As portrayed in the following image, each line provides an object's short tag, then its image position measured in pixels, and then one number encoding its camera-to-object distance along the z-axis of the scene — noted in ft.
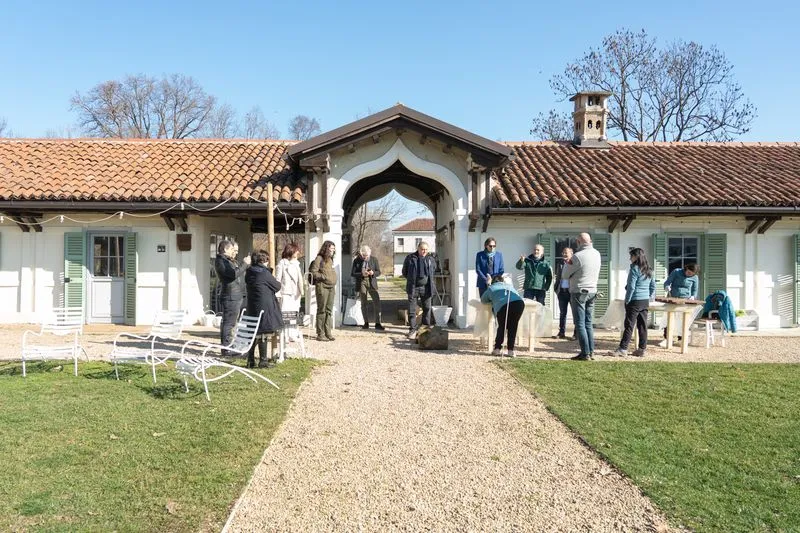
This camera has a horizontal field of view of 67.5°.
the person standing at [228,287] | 26.78
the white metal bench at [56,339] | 23.57
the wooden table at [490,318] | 30.25
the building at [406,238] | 201.16
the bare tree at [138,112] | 122.01
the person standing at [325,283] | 32.89
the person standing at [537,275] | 34.71
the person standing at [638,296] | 28.53
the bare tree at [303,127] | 124.26
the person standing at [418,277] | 35.09
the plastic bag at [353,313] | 40.45
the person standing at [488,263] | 34.99
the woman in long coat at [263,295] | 24.21
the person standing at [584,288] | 27.71
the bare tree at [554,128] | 101.35
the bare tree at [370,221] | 101.86
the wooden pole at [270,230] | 31.68
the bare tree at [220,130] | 126.47
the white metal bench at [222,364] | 20.38
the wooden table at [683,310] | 30.14
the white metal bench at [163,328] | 23.58
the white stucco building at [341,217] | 38.60
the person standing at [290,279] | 29.04
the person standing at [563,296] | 33.58
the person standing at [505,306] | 28.60
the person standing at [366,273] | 37.27
